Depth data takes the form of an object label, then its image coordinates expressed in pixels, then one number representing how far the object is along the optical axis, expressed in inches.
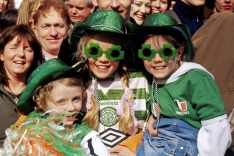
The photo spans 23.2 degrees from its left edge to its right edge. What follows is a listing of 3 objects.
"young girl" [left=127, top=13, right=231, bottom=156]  158.4
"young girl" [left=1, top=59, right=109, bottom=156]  149.3
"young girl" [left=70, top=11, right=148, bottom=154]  168.7
